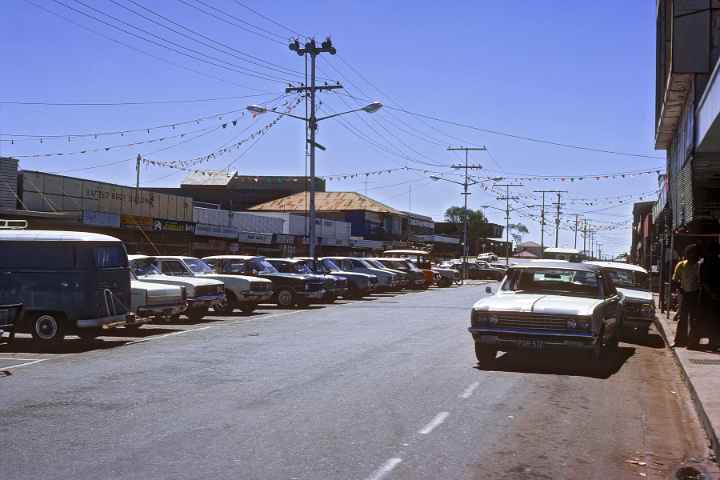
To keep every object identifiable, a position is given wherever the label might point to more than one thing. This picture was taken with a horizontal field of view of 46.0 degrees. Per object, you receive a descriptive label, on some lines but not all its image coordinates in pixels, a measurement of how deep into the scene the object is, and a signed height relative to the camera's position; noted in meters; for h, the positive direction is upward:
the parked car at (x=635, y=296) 17.44 -0.66
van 15.62 -0.73
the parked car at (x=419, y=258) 50.19 -0.10
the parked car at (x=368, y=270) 37.25 -0.68
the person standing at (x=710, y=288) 14.54 -0.36
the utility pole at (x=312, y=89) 39.81 +7.96
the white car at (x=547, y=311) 12.16 -0.74
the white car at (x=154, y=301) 17.86 -1.16
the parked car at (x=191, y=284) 20.33 -0.89
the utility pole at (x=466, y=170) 75.31 +7.95
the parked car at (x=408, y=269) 43.78 -0.66
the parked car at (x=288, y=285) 27.00 -1.06
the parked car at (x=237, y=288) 23.54 -1.09
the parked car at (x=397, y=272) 40.59 -0.78
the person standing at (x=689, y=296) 14.94 -0.54
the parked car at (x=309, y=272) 28.47 -0.66
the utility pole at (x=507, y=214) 102.56 +5.77
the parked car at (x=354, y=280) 34.19 -1.04
